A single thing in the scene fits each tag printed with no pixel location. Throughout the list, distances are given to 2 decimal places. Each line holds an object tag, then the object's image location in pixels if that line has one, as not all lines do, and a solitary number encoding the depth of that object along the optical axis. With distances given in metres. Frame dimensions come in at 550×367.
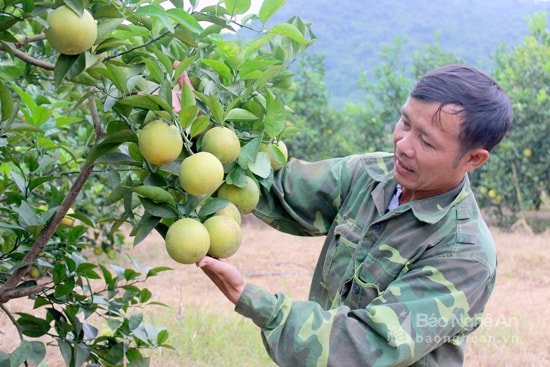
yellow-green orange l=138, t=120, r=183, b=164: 1.02
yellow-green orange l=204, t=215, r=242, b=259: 1.09
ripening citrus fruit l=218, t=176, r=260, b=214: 1.21
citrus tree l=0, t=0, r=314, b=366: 0.99
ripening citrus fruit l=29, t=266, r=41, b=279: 2.54
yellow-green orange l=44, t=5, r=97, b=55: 0.86
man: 1.24
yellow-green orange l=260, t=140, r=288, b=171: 1.28
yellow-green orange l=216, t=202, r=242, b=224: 1.14
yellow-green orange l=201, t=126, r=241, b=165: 1.09
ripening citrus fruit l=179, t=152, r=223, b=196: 1.02
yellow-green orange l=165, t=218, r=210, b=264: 1.04
